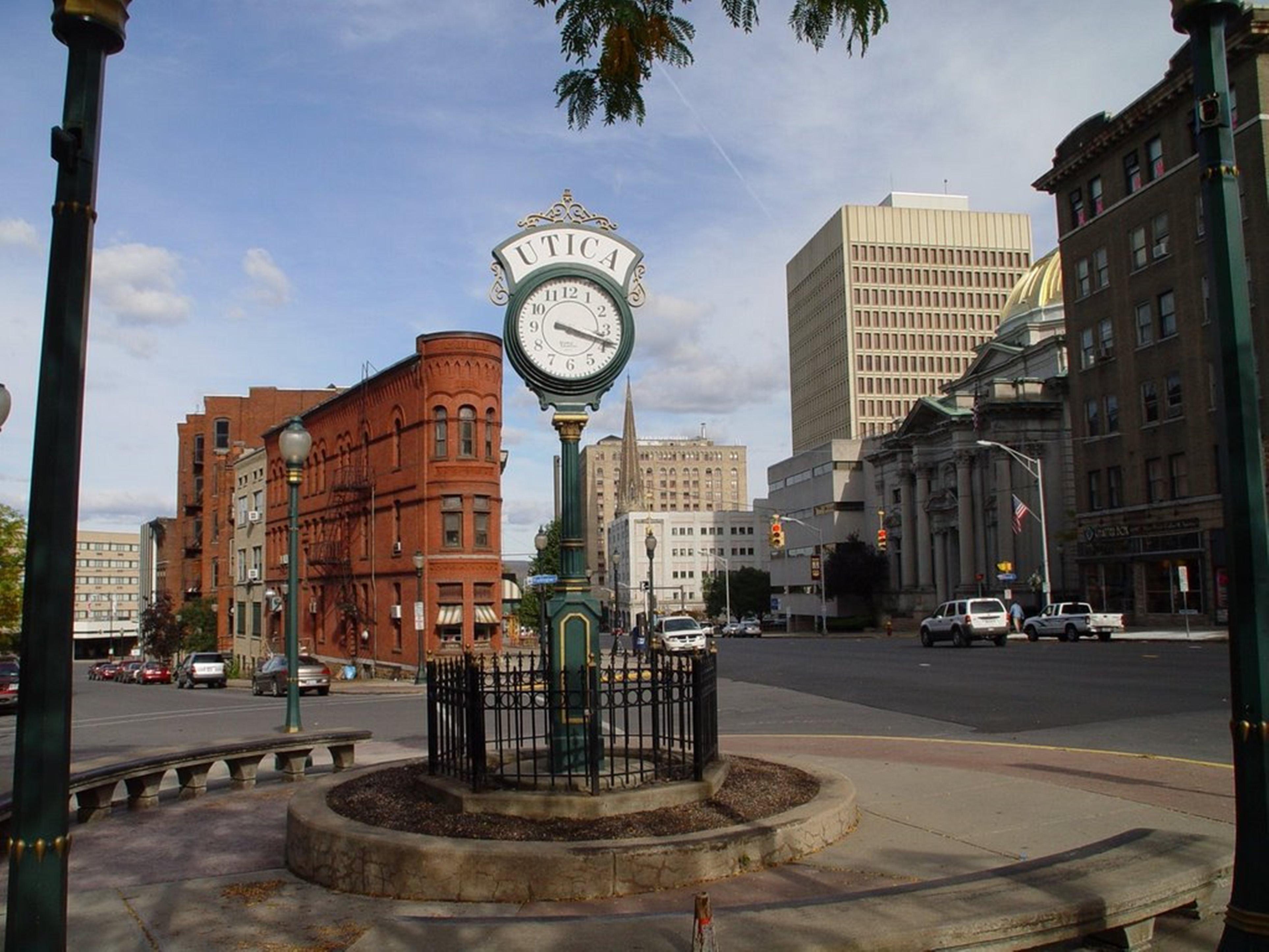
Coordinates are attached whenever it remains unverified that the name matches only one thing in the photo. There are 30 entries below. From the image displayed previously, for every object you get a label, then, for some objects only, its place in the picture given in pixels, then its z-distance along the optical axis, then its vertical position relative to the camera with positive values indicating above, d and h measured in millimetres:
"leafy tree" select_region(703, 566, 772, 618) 133125 +764
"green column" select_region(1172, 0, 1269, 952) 4637 +511
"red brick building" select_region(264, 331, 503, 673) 42688 +4249
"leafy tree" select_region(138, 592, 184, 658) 79938 -1548
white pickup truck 43688 -1139
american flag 53906 +4066
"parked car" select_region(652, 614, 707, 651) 43531 -1340
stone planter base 6504 -1577
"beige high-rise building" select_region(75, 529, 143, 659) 166875 +2956
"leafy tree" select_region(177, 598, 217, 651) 80000 -1277
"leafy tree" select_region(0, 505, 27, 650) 49188 +2115
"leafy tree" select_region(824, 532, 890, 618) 91062 +2119
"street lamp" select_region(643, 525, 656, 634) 39531 +1982
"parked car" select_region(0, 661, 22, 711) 31766 -2213
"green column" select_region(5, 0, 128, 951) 3648 +328
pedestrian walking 53156 -997
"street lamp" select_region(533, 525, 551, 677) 9141 -358
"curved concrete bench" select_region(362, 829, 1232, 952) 4906 -1498
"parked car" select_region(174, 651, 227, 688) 47188 -2660
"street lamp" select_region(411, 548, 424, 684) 37938 -232
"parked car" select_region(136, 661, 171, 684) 57625 -3369
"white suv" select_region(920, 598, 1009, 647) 42844 -1020
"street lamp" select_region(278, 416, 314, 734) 17781 +1495
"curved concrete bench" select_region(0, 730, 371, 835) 10328 -1622
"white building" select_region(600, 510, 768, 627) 166125 +7766
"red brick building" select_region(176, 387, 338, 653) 77062 +9991
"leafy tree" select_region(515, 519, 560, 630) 66188 +2105
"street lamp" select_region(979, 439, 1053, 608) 52094 +5486
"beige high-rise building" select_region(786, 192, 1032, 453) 135875 +37593
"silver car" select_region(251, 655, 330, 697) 34406 -2207
